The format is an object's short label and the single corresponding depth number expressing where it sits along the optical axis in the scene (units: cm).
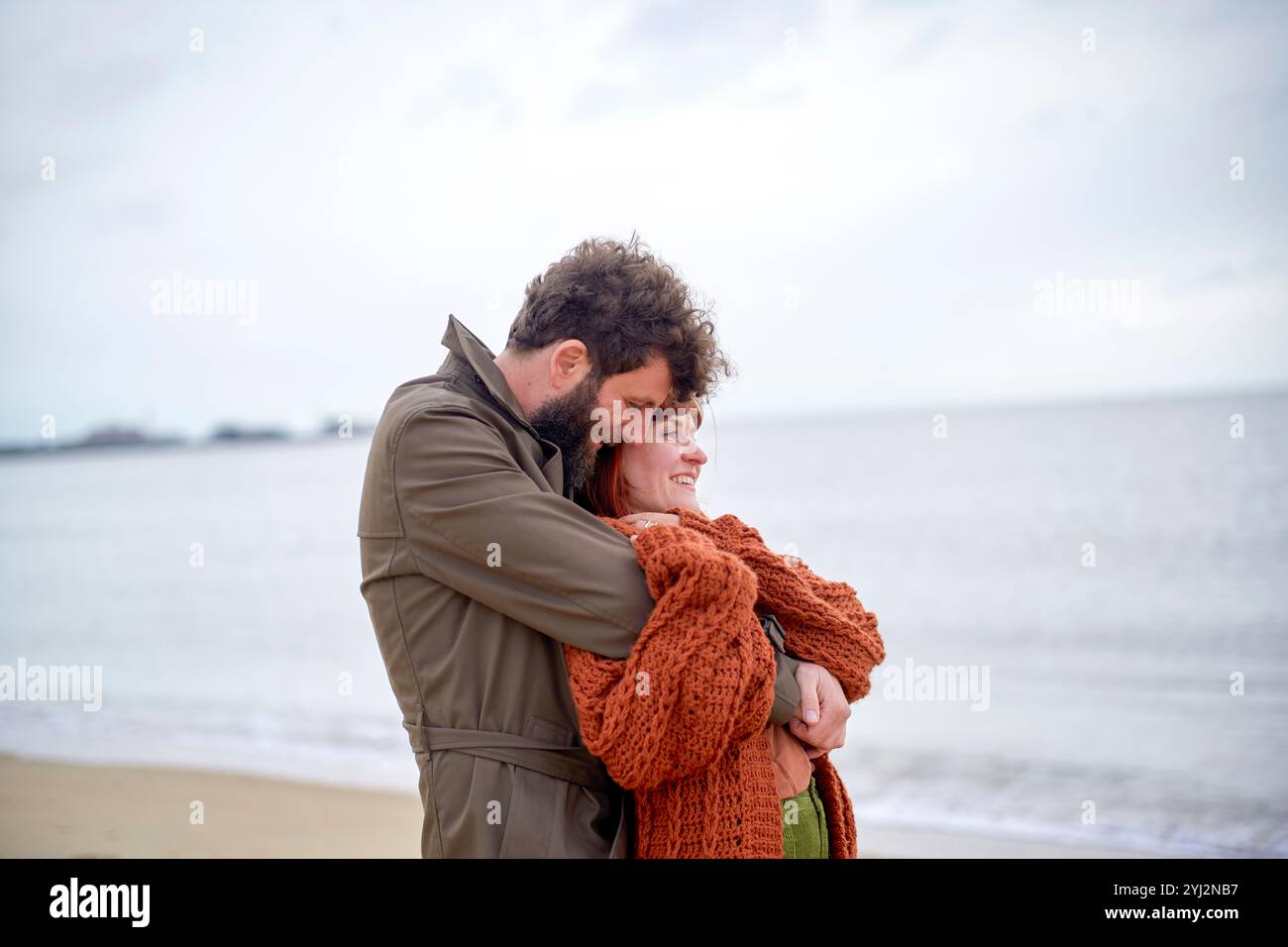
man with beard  183
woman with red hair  179
